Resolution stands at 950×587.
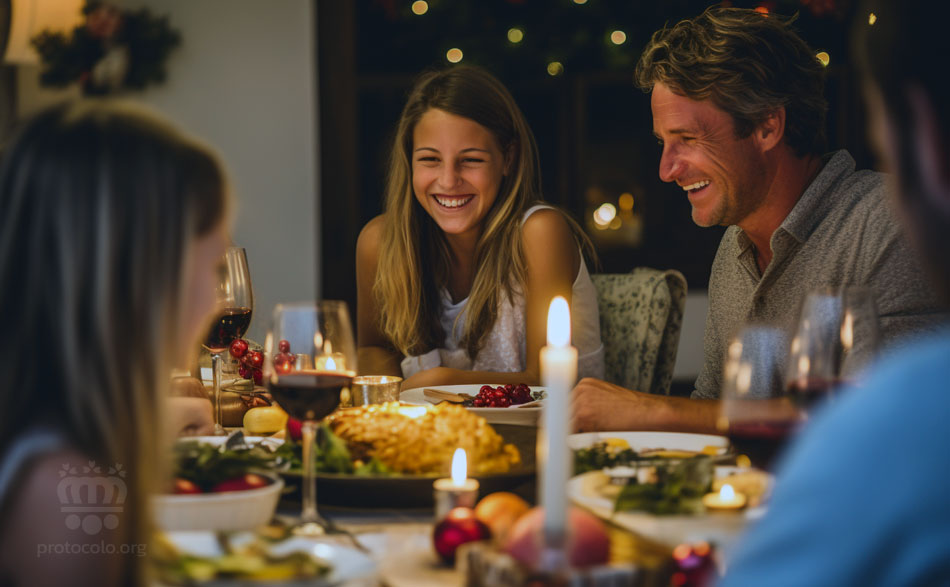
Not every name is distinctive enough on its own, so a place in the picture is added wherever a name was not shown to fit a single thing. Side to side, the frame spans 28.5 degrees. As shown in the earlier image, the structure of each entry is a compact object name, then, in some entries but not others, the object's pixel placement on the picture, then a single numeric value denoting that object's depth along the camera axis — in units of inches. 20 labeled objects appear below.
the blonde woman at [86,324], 60.3
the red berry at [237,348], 99.6
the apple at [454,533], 66.7
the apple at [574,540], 62.2
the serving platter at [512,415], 88.9
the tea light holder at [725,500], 69.4
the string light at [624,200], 209.8
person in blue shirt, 41.4
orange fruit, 67.3
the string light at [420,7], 199.4
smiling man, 99.4
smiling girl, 119.3
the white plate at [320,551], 64.3
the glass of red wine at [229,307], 91.6
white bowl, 69.0
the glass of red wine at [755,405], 69.3
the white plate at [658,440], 82.2
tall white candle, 57.5
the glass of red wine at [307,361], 73.6
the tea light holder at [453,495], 69.2
